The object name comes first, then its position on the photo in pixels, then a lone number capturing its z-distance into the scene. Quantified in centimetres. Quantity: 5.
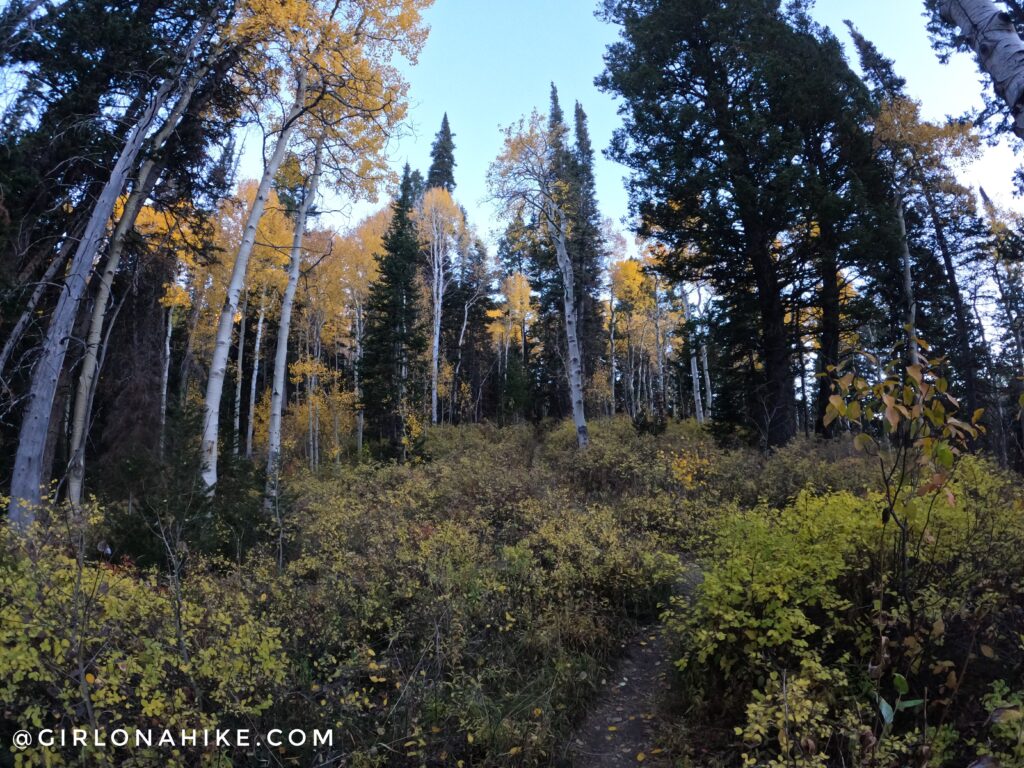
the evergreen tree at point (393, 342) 1909
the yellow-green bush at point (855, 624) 257
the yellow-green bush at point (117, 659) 230
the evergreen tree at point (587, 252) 2200
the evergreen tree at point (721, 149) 1099
